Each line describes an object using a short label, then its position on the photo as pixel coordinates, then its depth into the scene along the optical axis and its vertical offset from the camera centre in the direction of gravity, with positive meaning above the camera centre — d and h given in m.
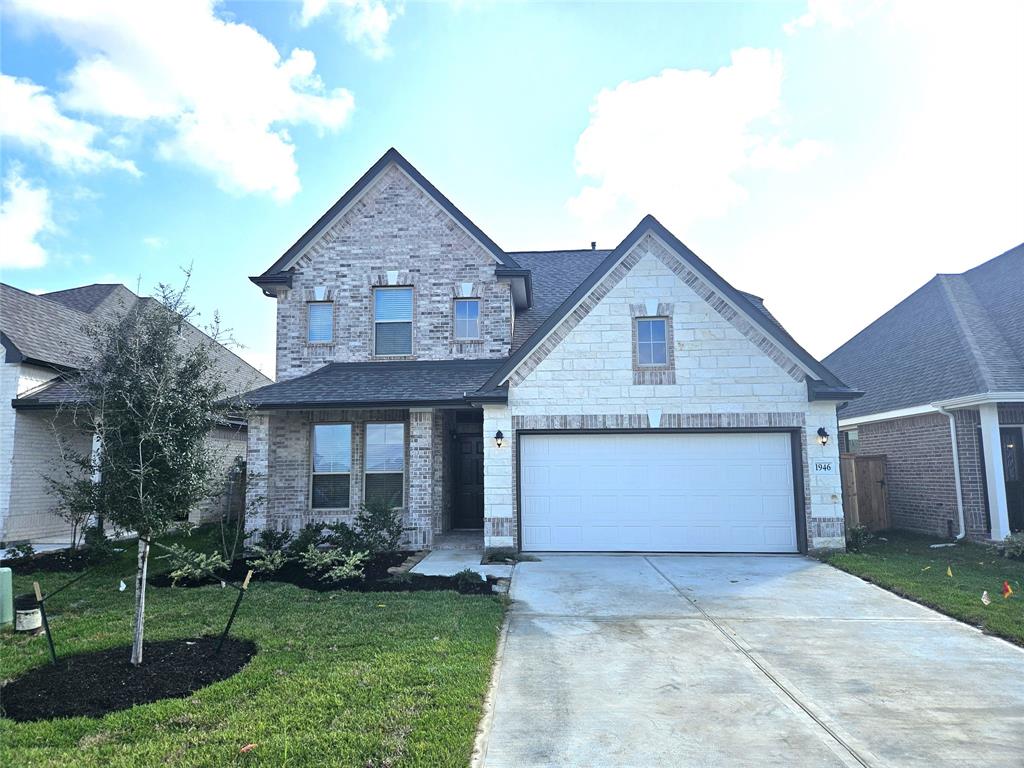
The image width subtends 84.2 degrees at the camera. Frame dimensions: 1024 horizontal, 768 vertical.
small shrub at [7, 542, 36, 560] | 10.61 -1.77
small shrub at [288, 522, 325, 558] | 10.53 -1.62
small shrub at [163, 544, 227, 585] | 7.00 -1.54
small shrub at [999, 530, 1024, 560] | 10.30 -1.89
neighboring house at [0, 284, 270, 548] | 12.72 +1.01
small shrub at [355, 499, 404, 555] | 10.73 -1.43
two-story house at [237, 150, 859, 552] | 11.08 +0.45
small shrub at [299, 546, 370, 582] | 8.66 -1.80
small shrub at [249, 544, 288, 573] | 9.09 -1.76
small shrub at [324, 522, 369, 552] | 10.44 -1.59
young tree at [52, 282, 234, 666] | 5.39 +0.28
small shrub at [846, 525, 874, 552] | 11.25 -1.88
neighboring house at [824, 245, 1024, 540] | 11.68 +0.89
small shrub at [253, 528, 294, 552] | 10.87 -1.64
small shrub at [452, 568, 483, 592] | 8.33 -1.91
